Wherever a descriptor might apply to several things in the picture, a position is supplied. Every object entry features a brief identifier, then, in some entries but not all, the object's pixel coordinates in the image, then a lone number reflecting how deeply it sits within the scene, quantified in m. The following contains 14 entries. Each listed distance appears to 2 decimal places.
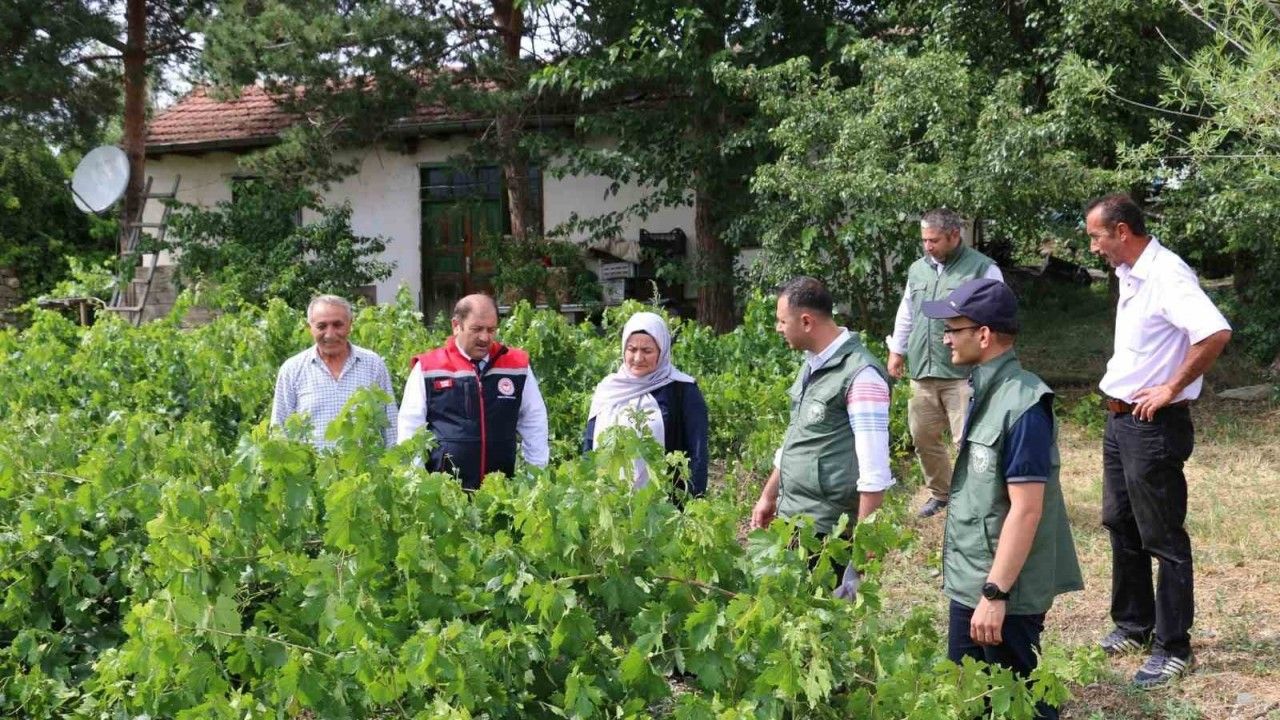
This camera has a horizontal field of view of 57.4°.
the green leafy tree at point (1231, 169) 5.57
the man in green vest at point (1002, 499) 3.00
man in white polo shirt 4.10
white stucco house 16.56
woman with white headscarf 4.07
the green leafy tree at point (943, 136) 9.07
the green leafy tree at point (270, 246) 13.80
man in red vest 4.39
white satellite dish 15.13
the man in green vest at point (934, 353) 6.09
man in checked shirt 4.77
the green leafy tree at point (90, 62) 13.73
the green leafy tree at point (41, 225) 18.95
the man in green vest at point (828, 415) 3.56
